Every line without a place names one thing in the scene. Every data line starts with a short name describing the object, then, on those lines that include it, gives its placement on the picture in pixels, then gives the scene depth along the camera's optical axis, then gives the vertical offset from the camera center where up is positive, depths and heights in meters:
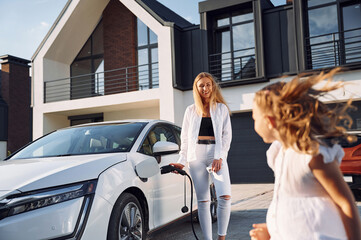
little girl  1.41 -0.11
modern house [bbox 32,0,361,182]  13.34 +3.01
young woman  4.04 -0.12
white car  2.89 -0.39
